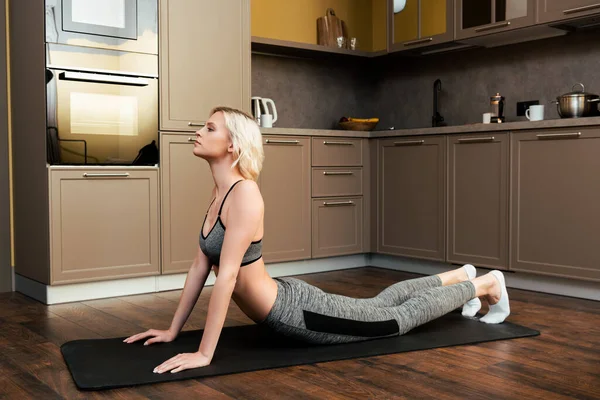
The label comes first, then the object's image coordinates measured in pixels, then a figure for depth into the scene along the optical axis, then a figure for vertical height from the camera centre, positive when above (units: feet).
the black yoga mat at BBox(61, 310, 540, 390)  7.64 -2.28
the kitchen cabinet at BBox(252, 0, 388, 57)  16.98 +3.20
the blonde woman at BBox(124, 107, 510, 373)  7.87 -1.47
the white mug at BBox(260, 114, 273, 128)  15.47 +0.77
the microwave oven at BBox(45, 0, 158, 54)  12.35 +2.31
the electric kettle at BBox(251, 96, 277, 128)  15.49 +0.97
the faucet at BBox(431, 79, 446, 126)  17.01 +1.10
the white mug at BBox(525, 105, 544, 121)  14.05 +0.83
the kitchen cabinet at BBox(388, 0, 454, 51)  15.55 +2.88
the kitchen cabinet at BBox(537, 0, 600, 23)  12.90 +2.63
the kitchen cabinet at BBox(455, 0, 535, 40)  13.96 +2.75
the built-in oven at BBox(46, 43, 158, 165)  12.36 +0.91
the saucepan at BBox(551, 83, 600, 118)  13.07 +0.93
